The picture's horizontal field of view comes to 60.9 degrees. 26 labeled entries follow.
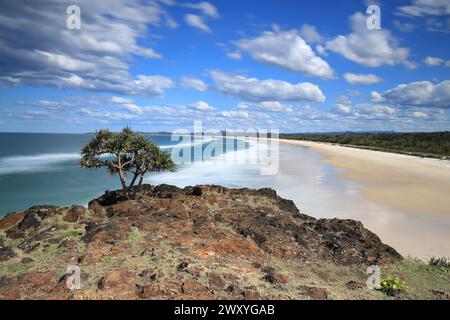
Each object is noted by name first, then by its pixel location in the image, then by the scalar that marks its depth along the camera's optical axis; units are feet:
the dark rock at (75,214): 41.39
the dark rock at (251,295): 27.17
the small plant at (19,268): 30.89
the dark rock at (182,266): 30.64
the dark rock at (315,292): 28.25
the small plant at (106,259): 31.57
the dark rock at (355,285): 30.81
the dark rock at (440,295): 29.63
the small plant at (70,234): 37.44
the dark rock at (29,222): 39.60
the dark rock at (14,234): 37.83
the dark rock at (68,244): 34.83
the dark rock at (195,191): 50.81
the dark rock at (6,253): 33.07
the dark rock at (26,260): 32.37
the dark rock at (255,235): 38.13
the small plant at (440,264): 35.91
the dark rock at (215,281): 28.68
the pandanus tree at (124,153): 51.21
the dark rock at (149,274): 29.17
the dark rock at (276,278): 30.09
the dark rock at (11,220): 40.65
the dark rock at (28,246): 34.58
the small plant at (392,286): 29.89
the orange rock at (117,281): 27.63
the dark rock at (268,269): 32.19
